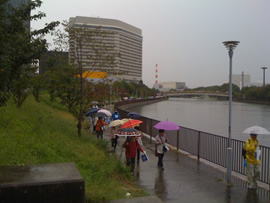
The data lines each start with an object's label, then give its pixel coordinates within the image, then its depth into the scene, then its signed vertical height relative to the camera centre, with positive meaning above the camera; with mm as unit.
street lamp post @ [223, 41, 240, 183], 8094 -1447
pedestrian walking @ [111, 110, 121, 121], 15933 -1371
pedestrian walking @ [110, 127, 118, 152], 12320 -1878
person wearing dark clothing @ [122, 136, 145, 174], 8703 -1720
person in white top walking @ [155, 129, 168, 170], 9422 -1731
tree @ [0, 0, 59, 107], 6066 +1021
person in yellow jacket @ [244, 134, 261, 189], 7516 -1820
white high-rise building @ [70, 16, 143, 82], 147575 +25059
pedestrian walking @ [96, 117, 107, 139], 13920 -1691
